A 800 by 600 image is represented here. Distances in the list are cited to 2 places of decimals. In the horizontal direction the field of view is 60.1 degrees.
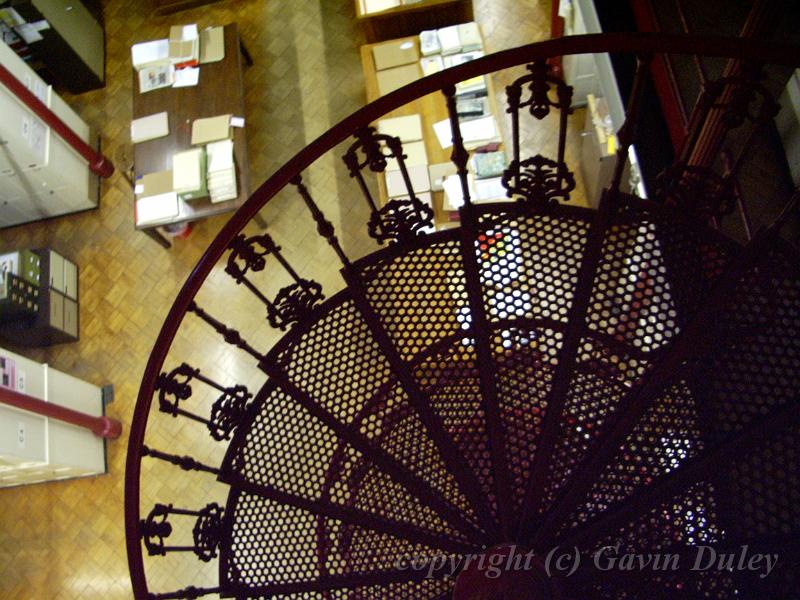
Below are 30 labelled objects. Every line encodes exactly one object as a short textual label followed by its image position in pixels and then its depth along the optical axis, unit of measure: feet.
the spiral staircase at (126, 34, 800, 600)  8.66
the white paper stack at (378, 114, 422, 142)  22.16
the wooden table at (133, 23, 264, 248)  23.24
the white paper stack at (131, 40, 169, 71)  24.99
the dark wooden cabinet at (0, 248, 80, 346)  22.66
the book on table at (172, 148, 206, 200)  22.45
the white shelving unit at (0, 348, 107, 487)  19.25
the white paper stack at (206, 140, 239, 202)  22.61
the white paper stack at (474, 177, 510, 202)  20.95
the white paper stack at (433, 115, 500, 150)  21.72
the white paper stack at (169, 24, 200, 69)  24.76
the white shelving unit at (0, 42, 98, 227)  22.17
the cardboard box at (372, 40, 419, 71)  23.65
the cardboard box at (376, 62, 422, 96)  23.44
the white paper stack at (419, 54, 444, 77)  23.35
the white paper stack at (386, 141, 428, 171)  21.79
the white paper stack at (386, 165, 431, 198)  21.49
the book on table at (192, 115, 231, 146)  23.34
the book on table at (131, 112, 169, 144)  23.89
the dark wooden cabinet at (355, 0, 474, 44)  23.54
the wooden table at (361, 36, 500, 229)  21.44
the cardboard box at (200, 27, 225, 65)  24.84
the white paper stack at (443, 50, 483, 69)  23.16
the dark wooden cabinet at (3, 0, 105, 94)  24.84
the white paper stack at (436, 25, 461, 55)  23.38
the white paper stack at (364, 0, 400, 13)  23.58
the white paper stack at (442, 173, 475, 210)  20.93
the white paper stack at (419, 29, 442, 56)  23.50
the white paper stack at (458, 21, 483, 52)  23.27
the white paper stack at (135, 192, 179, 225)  22.67
